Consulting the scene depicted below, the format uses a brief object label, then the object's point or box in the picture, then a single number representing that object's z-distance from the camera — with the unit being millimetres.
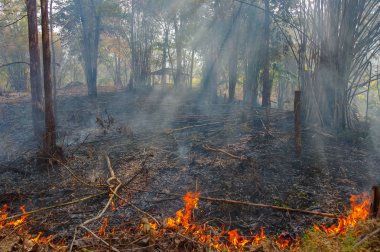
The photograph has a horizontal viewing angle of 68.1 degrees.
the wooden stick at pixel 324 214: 3719
